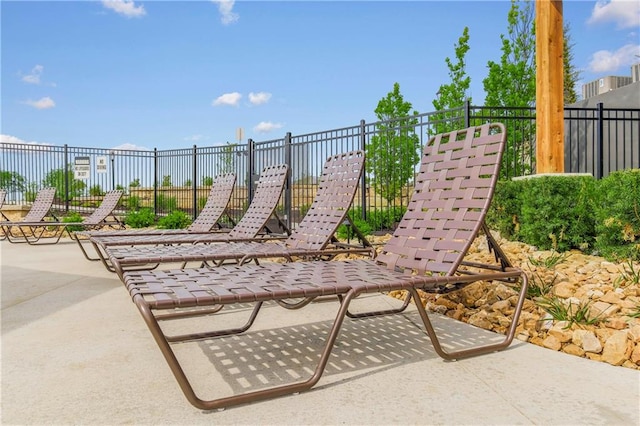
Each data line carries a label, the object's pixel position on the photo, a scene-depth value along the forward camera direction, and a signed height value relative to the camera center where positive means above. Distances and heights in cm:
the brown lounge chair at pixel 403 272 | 175 -33
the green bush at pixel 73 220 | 1067 -27
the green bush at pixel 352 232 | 699 -34
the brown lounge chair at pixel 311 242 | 318 -30
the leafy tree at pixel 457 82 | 1248 +352
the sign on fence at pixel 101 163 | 1522 +154
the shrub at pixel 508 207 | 582 +1
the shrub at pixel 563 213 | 502 -6
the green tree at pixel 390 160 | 867 +103
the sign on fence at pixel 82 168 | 1432 +132
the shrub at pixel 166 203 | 1502 +20
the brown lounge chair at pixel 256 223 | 465 -17
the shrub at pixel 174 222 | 1019 -30
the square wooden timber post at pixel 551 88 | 647 +173
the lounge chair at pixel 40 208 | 1030 +3
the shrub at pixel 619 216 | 408 -8
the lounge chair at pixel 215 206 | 630 +4
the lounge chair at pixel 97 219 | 848 -20
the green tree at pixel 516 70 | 1219 +381
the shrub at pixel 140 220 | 1120 -27
